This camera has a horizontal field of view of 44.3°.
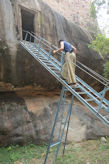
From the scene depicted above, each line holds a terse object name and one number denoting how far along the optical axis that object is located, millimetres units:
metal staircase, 3235
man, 3891
